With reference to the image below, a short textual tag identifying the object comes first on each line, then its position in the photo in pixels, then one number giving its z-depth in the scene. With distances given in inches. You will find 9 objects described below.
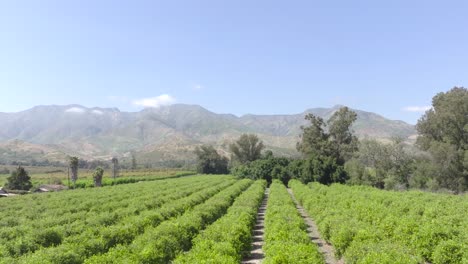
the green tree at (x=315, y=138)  3826.3
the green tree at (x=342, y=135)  3754.9
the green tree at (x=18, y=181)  3070.9
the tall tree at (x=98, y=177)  3314.5
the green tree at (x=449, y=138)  2559.1
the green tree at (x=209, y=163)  5787.4
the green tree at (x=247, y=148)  5600.4
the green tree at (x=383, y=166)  3088.1
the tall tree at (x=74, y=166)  3321.9
